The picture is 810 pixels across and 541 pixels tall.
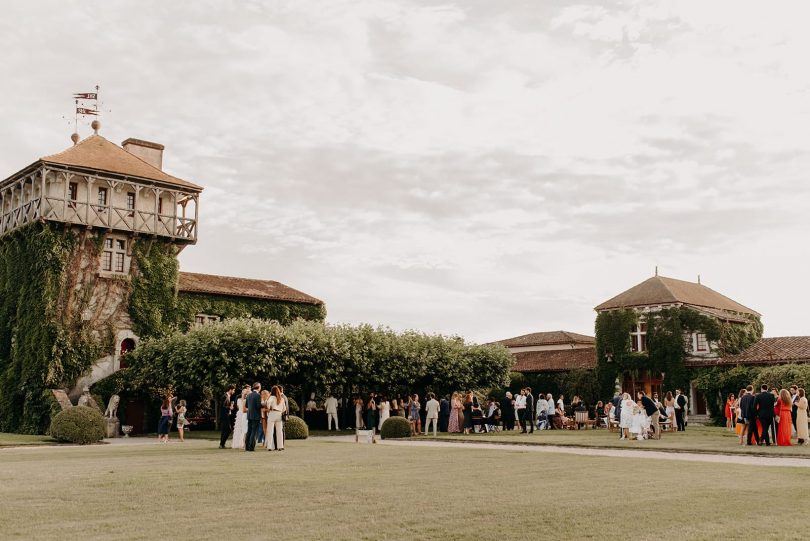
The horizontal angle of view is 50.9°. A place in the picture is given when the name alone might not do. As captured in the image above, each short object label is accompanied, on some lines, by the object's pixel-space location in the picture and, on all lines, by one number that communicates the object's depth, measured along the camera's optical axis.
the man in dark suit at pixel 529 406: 32.62
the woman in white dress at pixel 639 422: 28.06
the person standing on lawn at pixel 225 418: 23.09
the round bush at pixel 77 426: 30.83
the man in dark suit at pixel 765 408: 23.73
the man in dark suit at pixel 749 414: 23.80
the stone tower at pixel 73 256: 39.03
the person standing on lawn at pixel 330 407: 38.91
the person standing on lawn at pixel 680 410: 35.16
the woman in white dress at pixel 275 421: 22.28
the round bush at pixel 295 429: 29.00
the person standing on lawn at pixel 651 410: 27.91
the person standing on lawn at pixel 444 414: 35.97
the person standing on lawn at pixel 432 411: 32.91
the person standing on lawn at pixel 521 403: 33.99
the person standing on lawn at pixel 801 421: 24.70
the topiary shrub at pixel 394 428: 29.75
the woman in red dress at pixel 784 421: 24.05
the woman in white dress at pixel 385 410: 36.03
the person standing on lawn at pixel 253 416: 22.05
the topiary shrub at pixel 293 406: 41.66
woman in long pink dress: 33.94
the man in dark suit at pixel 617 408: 34.75
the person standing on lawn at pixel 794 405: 26.09
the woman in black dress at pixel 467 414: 33.59
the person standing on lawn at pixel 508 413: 34.53
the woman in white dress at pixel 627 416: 28.50
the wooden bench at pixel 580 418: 37.81
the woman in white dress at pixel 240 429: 23.73
